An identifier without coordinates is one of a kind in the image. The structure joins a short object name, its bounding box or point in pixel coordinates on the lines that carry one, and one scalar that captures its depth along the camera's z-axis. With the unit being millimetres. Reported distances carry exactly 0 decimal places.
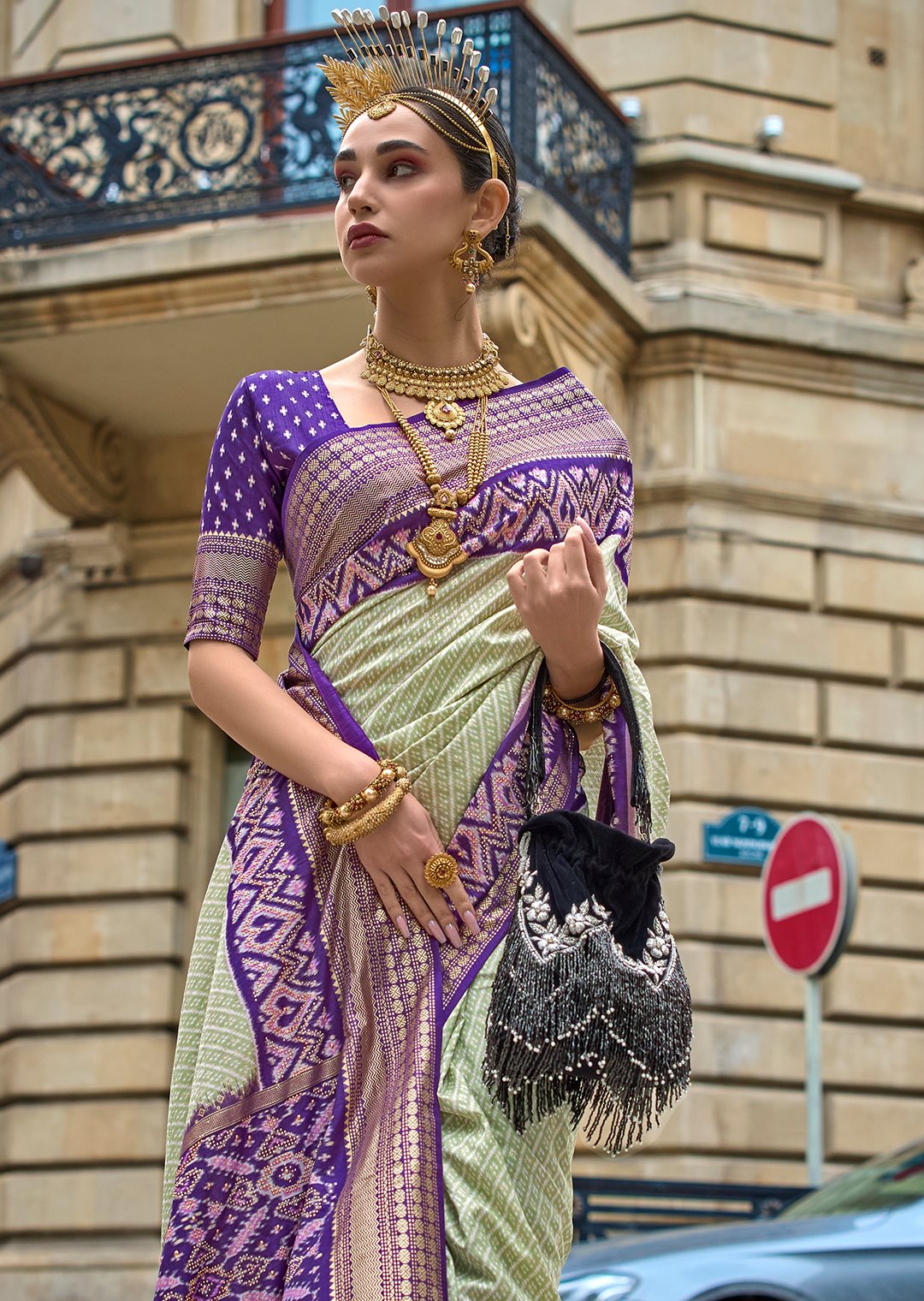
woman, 2426
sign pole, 7633
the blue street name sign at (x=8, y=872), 11859
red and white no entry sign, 7648
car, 5887
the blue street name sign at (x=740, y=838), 10445
